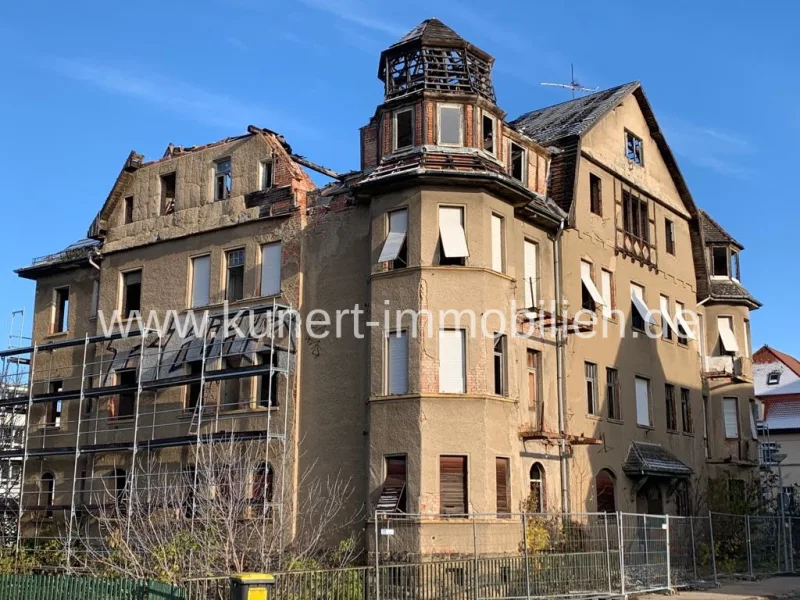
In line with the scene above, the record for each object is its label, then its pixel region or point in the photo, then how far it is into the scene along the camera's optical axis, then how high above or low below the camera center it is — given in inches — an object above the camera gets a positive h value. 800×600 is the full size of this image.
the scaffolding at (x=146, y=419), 1105.4 +108.8
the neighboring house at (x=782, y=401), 2278.5 +252.2
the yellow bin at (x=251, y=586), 577.0 -46.3
